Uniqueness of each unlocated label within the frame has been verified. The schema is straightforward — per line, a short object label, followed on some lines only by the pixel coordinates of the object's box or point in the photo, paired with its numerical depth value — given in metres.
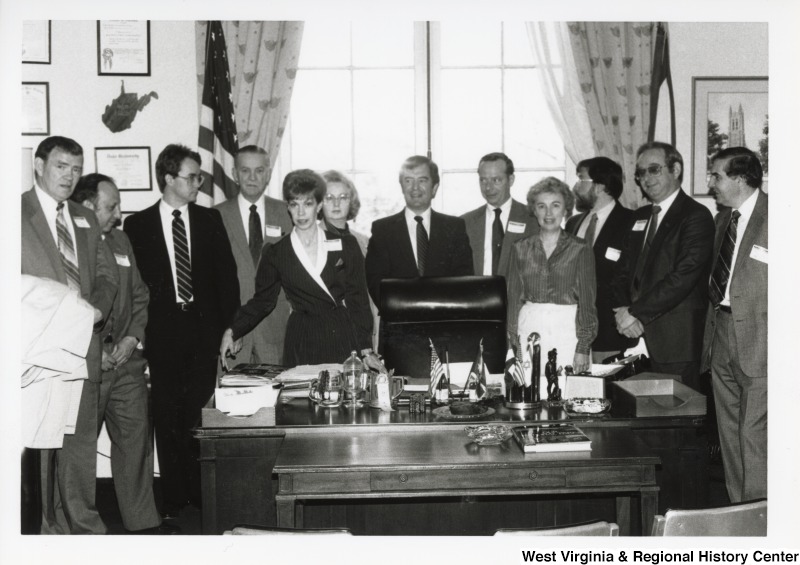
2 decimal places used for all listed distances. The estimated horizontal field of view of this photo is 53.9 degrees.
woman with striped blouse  4.01
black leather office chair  3.58
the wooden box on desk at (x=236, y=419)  2.89
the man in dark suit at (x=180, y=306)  4.09
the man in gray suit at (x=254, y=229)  4.54
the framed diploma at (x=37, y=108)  4.54
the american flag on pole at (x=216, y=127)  4.80
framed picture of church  4.89
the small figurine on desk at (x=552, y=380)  3.16
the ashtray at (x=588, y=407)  3.00
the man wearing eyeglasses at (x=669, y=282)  4.07
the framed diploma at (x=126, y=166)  4.70
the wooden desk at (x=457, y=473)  2.50
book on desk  2.59
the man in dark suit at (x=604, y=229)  4.37
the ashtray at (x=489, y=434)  2.69
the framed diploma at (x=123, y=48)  4.63
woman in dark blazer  3.86
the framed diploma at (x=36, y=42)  4.54
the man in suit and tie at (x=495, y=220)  4.67
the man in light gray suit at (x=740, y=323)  3.67
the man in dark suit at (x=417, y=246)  4.36
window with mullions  5.05
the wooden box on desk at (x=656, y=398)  2.91
